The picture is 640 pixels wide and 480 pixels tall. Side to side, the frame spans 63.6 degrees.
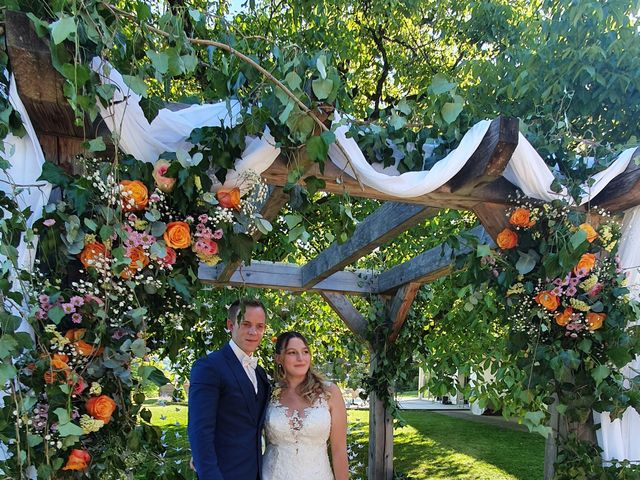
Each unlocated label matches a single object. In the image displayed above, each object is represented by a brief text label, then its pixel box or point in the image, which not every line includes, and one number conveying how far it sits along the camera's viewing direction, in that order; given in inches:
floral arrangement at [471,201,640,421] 76.9
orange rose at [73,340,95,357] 49.4
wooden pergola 49.4
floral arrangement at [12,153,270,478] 47.5
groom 69.2
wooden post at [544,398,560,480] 85.5
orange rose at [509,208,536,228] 80.1
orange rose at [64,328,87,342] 49.9
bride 83.7
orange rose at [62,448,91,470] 48.4
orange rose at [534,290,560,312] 78.5
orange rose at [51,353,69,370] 47.9
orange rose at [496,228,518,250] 83.0
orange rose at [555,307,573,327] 78.5
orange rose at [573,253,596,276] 78.3
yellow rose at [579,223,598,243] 76.0
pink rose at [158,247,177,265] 55.9
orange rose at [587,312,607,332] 78.1
